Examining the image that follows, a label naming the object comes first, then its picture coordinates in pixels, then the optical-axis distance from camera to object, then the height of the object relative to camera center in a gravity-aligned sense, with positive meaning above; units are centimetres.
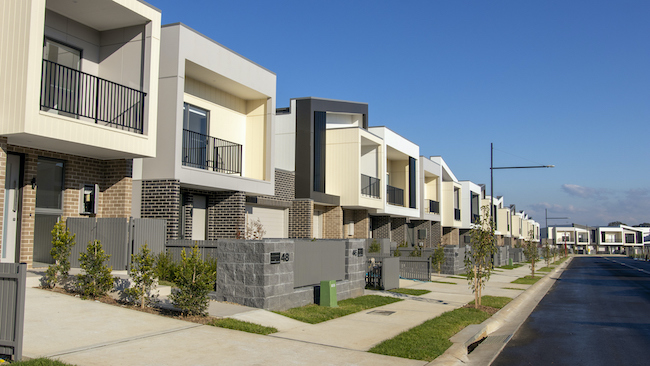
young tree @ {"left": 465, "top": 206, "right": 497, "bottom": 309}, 1448 -51
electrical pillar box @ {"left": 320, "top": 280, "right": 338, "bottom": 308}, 1299 -158
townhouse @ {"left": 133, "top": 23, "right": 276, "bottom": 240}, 1512 +289
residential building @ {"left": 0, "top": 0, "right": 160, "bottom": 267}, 1080 +267
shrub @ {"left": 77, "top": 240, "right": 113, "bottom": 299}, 1030 -97
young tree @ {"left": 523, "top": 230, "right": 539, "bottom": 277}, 3169 -122
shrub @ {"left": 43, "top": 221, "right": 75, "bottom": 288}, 1057 -58
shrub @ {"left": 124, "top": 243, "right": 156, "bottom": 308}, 1021 -103
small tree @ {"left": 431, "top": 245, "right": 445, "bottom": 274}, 2638 -130
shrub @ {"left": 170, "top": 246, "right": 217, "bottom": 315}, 984 -110
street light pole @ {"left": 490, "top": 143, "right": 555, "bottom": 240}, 3162 +393
